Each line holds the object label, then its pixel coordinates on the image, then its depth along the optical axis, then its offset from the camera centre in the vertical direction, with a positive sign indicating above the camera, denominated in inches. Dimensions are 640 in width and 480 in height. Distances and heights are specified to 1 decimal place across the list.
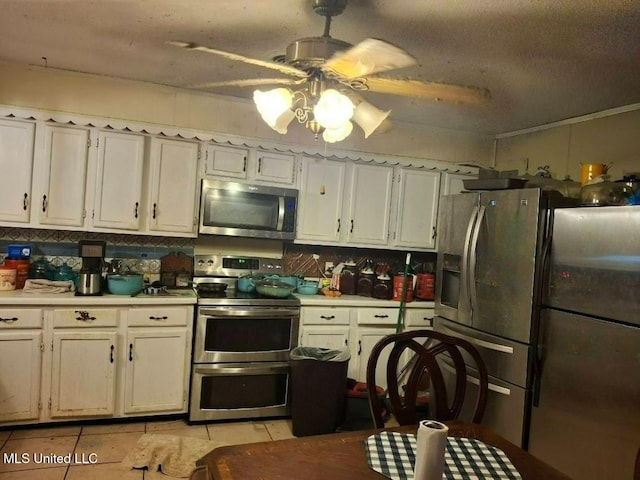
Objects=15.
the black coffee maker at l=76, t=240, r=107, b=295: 119.3 -12.5
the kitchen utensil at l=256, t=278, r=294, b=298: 133.8 -15.9
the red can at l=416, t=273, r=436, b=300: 155.0 -14.2
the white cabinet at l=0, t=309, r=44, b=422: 111.6 -35.8
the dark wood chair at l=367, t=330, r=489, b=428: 72.1 -21.2
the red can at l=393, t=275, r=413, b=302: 150.3 -14.6
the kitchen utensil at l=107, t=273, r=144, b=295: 122.3 -16.2
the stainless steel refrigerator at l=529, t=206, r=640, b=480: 87.6 -18.8
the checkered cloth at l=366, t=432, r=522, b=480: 52.6 -25.7
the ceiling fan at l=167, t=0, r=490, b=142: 61.9 +23.8
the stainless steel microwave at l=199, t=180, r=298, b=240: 134.3 +6.3
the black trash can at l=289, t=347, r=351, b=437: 121.5 -41.0
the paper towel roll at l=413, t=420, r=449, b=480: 42.4 -19.1
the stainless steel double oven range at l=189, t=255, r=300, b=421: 125.3 -34.0
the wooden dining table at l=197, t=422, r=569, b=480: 50.3 -25.8
